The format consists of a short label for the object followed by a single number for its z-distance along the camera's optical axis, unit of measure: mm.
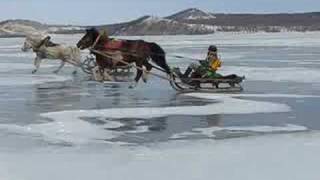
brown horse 16734
